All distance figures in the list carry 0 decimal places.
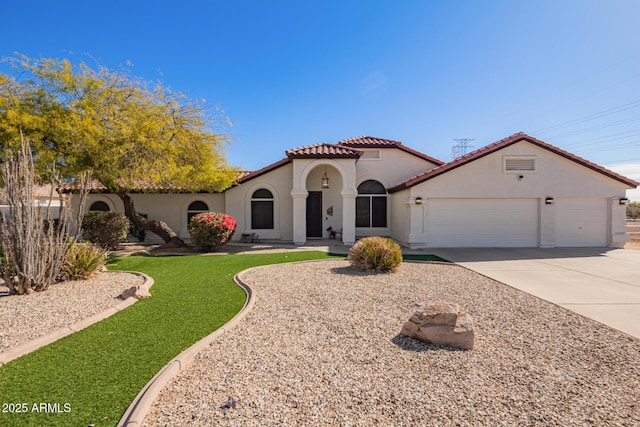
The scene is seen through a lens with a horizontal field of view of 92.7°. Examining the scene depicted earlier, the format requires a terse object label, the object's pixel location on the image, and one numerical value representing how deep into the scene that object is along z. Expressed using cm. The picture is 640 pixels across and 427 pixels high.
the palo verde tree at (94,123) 1037
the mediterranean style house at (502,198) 1429
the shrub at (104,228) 1271
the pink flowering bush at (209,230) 1288
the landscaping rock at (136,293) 631
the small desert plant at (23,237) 637
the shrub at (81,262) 753
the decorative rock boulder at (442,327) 420
